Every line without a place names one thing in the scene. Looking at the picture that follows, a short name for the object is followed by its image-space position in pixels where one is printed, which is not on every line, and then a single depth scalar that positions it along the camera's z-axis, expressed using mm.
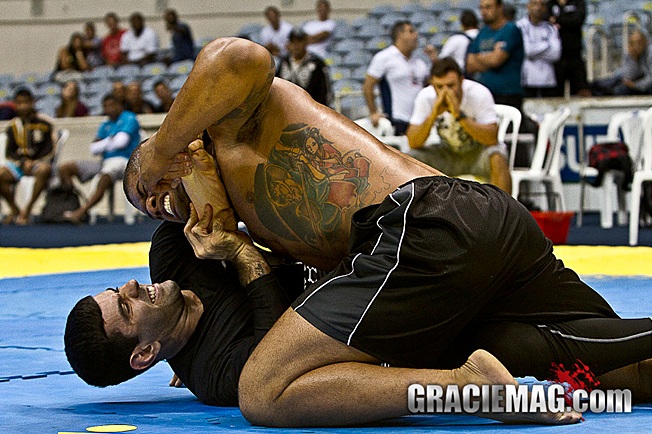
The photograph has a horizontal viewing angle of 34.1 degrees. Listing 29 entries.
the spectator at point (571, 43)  11102
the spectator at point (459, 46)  10727
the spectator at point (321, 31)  14375
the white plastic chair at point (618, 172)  9578
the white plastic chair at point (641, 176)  7957
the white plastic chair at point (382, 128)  10427
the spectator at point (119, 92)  13109
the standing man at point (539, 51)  10891
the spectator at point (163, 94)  13523
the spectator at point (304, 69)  9523
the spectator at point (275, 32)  14645
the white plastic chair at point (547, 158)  9414
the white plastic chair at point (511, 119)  9367
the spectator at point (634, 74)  11359
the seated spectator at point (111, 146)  12086
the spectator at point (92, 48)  16406
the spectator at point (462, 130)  7520
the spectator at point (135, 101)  13266
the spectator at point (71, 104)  14727
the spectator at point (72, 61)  16344
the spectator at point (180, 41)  15359
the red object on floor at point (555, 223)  7715
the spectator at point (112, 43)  16281
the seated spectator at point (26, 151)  12359
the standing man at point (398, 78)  10102
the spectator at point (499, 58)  9648
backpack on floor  12336
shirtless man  2578
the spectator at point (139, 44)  16000
